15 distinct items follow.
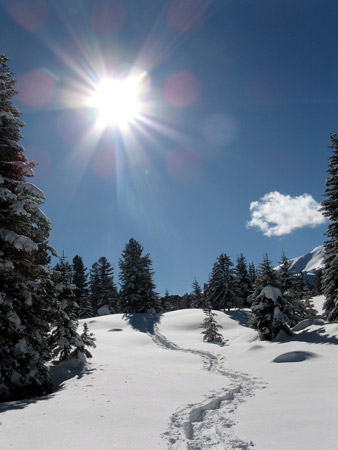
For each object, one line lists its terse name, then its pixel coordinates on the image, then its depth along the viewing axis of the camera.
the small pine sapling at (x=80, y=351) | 15.39
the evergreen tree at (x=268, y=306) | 21.09
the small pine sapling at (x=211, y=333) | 27.22
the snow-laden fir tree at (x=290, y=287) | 21.75
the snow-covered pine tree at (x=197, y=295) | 63.46
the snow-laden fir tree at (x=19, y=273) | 10.42
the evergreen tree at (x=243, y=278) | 54.22
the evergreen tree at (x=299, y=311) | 21.81
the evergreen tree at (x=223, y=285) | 46.16
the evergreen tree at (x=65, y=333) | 15.16
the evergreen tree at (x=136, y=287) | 45.03
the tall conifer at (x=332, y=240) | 21.58
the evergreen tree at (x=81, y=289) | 48.22
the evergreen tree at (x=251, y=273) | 55.52
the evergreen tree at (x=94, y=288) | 57.53
